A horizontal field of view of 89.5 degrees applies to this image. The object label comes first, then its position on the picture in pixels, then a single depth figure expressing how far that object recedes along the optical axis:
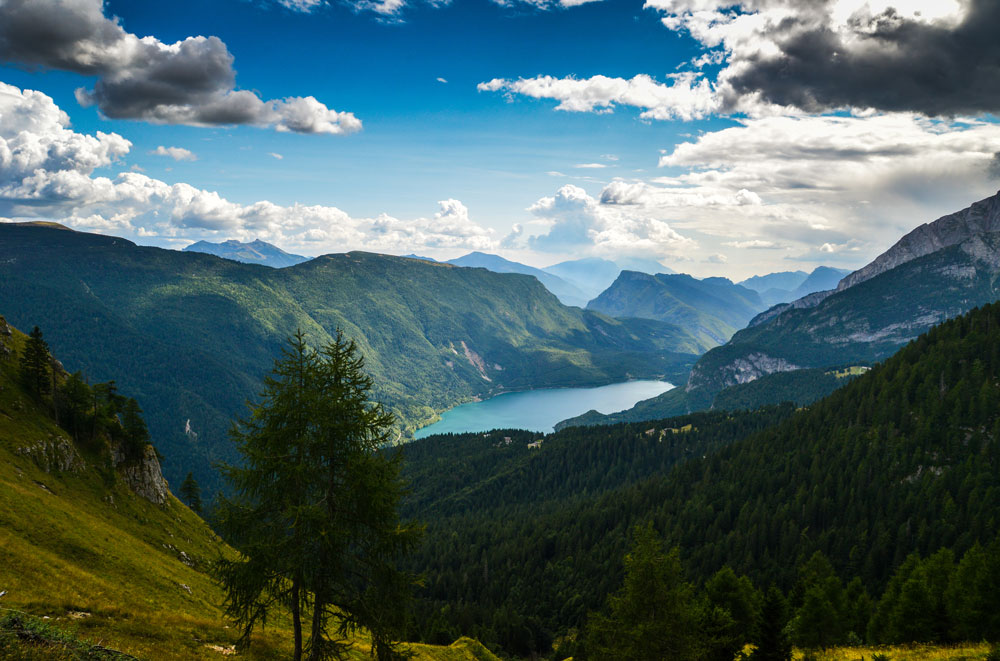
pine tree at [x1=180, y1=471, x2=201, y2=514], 96.19
